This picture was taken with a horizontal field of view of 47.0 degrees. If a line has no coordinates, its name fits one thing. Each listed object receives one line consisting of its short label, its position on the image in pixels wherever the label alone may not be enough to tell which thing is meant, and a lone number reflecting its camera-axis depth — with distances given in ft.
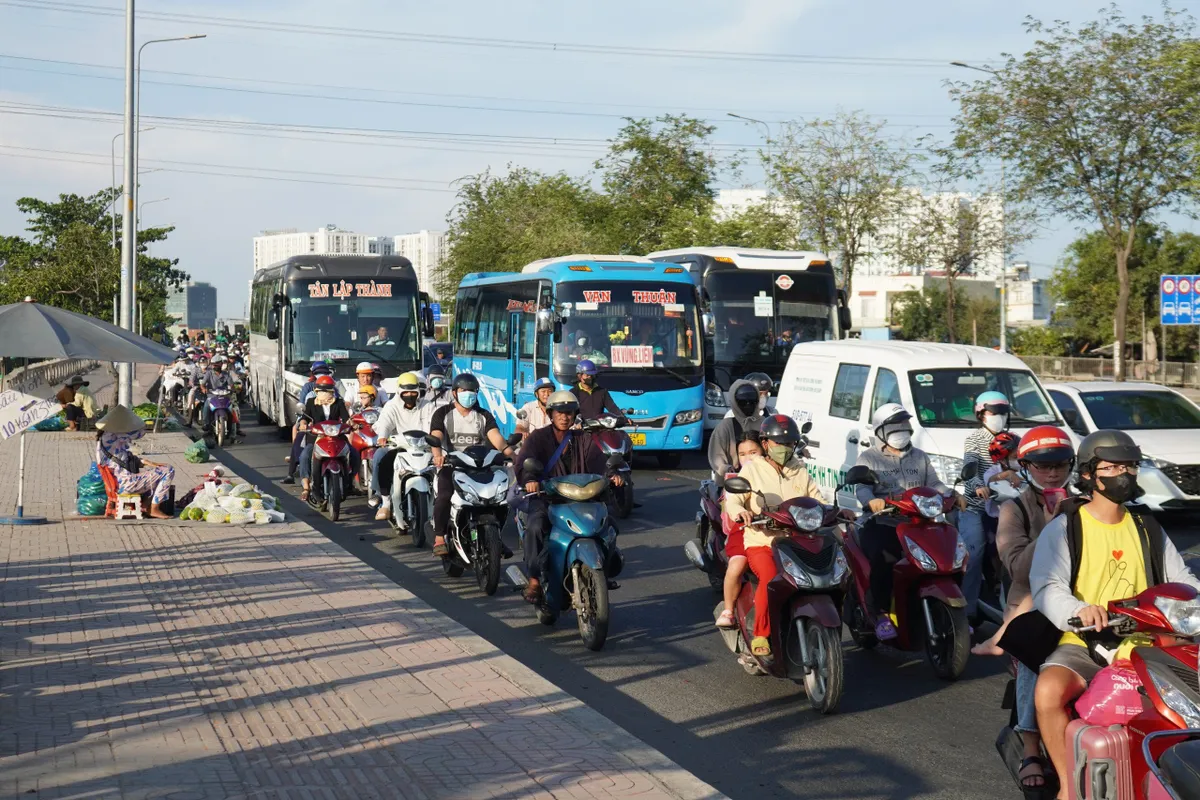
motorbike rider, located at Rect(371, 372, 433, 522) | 43.78
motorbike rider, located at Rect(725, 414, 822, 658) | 25.76
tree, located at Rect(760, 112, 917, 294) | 133.59
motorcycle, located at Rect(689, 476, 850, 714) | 23.85
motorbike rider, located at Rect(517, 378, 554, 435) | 48.57
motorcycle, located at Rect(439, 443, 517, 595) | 35.14
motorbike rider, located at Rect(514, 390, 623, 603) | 30.73
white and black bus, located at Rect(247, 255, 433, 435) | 81.76
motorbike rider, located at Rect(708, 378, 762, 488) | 33.71
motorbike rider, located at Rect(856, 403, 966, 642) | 27.89
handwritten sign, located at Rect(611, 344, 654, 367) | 67.92
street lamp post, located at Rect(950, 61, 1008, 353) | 103.29
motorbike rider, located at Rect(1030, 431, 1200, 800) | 15.85
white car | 46.37
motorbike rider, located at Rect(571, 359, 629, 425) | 49.80
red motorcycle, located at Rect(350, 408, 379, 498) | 51.11
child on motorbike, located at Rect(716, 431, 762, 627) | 25.98
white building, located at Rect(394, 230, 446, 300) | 611.06
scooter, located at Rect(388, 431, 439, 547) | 42.19
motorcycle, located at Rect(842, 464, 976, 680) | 26.48
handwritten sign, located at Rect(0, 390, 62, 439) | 42.34
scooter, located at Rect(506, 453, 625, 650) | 28.81
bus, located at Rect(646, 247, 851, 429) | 77.20
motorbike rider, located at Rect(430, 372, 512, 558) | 41.65
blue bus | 67.21
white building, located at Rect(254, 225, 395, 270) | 596.70
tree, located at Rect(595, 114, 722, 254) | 147.64
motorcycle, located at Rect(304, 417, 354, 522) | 49.44
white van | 41.14
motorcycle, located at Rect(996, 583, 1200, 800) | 13.39
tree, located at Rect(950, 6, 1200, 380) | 97.50
